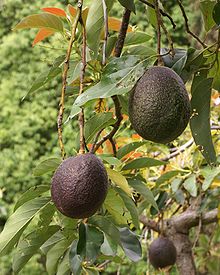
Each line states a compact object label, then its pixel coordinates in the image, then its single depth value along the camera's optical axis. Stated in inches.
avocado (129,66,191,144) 36.2
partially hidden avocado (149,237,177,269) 79.4
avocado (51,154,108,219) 35.6
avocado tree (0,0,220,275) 36.2
